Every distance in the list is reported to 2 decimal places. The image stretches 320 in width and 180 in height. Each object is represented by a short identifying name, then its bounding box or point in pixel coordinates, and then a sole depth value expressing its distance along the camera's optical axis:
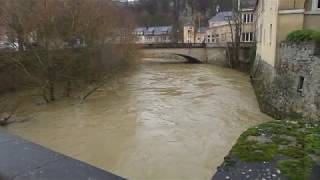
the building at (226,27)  30.22
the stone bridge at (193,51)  27.82
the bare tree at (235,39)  25.21
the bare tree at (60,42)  12.70
